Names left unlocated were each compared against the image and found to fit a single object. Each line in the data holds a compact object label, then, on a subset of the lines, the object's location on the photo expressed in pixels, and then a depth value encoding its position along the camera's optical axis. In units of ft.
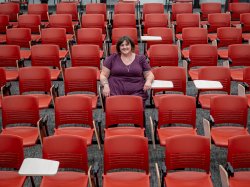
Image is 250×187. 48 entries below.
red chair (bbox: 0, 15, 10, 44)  29.04
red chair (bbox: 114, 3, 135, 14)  30.43
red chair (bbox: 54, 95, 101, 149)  16.44
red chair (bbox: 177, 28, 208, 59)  24.63
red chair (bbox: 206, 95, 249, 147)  16.51
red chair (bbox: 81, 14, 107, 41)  27.76
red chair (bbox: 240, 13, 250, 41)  28.66
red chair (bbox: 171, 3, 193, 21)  30.55
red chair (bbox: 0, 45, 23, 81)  22.43
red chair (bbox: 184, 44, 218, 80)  21.89
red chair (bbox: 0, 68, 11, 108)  19.42
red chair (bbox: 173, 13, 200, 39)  27.53
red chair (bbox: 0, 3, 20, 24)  32.19
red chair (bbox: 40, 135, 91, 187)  13.57
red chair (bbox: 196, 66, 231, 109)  19.19
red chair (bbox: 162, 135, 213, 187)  13.53
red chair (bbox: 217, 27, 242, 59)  25.20
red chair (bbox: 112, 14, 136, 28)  27.68
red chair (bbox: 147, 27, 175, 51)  24.61
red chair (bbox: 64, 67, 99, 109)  18.99
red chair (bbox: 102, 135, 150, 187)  13.54
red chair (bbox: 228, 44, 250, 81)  22.29
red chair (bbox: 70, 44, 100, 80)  21.89
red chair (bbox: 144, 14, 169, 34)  27.48
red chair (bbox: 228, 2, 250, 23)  31.40
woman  18.19
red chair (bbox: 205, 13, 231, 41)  28.19
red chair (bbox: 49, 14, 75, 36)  27.94
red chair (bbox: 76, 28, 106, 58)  24.76
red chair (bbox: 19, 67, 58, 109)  19.17
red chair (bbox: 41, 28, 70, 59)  25.02
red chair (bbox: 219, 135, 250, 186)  13.43
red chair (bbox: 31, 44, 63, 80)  22.03
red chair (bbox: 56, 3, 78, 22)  31.09
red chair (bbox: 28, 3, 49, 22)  31.47
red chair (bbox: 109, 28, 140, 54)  24.58
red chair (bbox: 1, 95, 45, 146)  16.58
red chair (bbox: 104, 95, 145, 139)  16.38
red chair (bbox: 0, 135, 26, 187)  13.64
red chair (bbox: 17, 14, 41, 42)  28.54
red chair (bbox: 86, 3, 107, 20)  30.76
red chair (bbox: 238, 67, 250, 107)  18.74
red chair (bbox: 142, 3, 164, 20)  30.48
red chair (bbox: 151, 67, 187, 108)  19.04
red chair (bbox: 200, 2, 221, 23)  31.17
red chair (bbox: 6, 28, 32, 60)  25.48
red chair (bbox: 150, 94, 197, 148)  16.44
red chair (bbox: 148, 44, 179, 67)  21.77
